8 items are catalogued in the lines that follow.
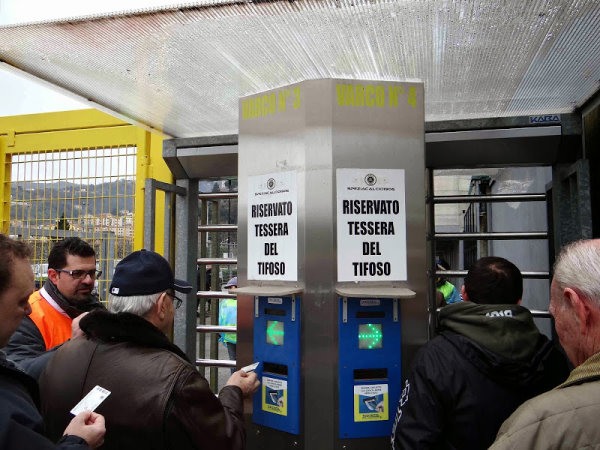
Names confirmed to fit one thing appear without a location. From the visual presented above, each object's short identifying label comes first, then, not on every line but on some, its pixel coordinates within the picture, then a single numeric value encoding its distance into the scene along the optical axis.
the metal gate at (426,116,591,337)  3.68
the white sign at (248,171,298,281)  3.12
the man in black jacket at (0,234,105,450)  1.32
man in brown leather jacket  1.84
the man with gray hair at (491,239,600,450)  1.13
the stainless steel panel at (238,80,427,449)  3.01
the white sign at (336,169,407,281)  3.03
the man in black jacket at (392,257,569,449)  2.08
